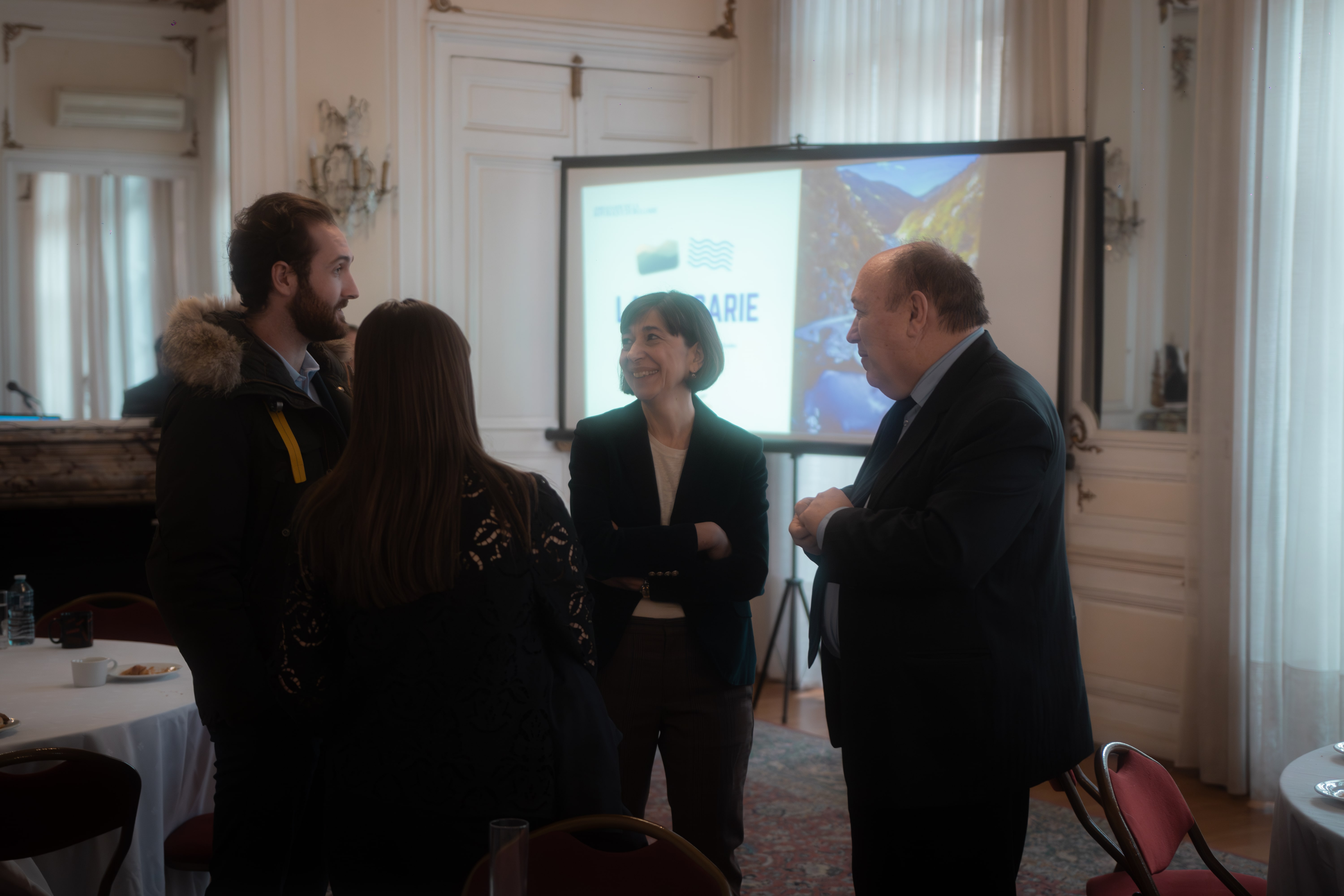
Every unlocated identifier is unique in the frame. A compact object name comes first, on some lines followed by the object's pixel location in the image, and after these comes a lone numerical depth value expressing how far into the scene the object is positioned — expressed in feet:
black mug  8.75
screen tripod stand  14.99
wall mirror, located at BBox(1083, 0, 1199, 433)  12.34
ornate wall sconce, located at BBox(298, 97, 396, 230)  15.60
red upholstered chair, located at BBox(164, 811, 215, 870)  6.82
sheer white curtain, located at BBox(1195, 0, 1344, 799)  10.64
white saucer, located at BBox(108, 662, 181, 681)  7.69
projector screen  13.05
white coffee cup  7.48
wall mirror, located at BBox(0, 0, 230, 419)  21.63
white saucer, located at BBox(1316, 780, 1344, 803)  5.48
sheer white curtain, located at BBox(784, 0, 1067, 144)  13.42
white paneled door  16.55
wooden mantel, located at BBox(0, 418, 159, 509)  12.54
